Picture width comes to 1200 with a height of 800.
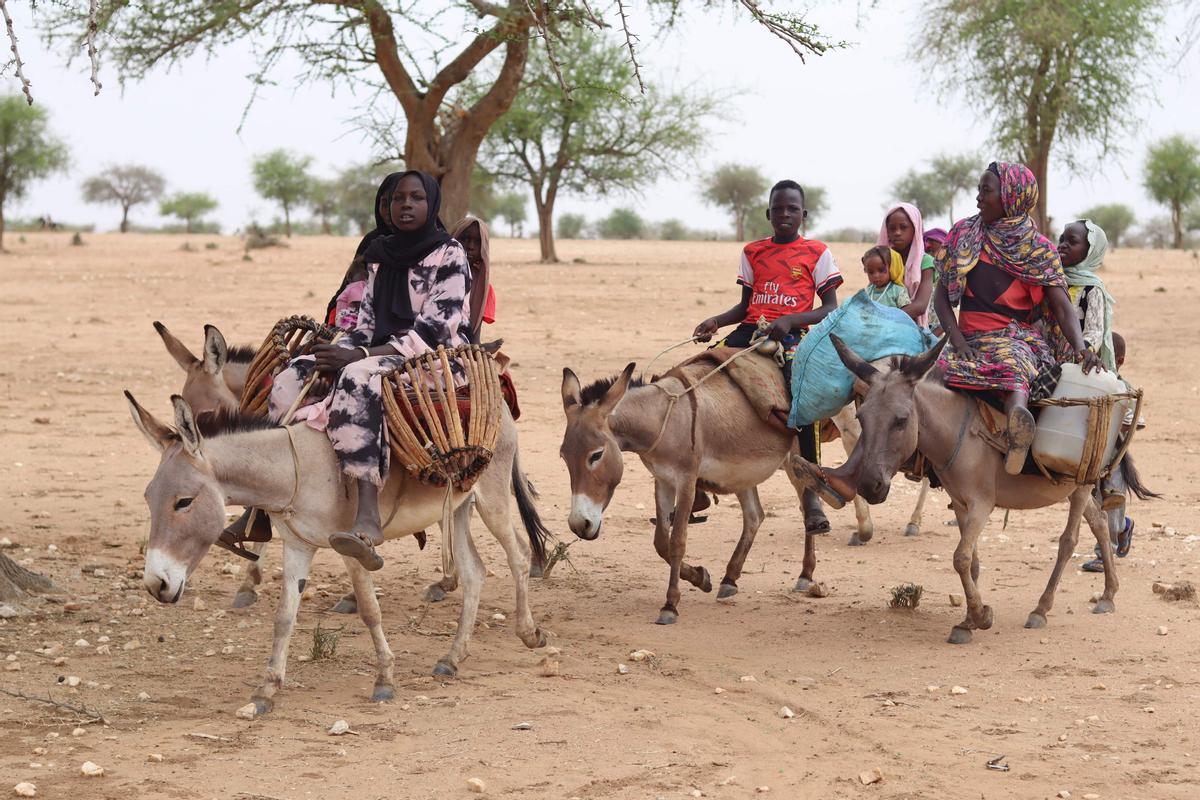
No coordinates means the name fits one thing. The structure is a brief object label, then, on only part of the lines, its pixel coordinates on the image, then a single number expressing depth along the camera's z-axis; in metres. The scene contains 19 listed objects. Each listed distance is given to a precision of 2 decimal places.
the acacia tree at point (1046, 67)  24.25
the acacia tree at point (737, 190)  61.16
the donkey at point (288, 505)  4.91
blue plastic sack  6.82
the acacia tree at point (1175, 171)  52.03
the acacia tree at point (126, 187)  67.56
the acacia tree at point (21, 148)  37.80
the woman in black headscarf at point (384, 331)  5.44
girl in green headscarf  7.21
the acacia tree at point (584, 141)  36.00
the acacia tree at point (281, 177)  56.69
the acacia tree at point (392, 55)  12.23
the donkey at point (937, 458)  6.39
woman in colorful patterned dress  6.50
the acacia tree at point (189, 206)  64.75
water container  6.47
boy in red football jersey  7.46
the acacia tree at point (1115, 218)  65.37
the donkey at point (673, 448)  6.64
